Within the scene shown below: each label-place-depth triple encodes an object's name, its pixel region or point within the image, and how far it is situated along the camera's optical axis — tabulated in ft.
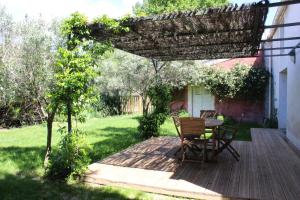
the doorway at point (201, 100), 51.54
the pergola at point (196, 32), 14.10
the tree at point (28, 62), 18.20
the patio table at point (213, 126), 17.90
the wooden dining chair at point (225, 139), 17.84
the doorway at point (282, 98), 31.48
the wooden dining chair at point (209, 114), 28.58
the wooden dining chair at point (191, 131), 17.54
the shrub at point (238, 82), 44.01
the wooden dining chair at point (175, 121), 20.55
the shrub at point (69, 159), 16.10
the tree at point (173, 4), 74.26
